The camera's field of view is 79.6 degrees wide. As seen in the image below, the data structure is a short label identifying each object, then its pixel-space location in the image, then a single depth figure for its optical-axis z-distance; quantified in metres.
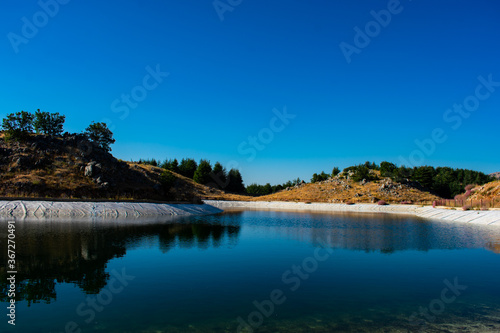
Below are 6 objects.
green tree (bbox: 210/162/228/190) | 156.10
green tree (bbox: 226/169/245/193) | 167.77
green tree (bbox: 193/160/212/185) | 148.62
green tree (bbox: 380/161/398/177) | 139.96
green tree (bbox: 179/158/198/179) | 163.75
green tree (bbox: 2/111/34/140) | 73.62
